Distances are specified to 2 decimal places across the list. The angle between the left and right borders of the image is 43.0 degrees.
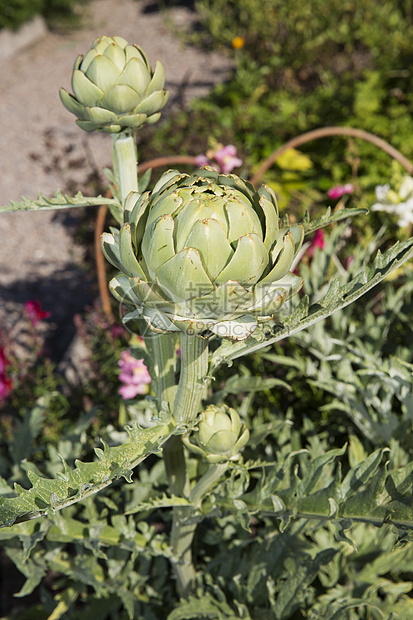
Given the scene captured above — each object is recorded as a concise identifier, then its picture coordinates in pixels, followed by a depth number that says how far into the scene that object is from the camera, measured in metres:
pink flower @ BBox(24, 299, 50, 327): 1.80
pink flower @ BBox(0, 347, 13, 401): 1.55
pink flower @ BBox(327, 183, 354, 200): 1.71
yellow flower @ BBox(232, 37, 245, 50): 3.57
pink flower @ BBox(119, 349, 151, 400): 1.29
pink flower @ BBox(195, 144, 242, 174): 1.83
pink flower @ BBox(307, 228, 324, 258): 1.51
